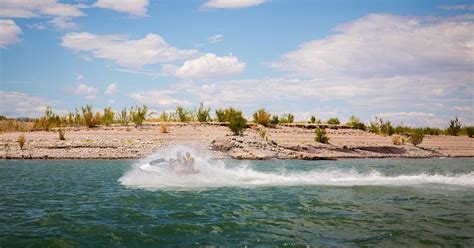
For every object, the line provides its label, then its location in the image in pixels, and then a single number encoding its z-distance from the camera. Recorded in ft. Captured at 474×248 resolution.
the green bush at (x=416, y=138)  149.28
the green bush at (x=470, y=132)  184.22
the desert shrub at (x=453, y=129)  188.72
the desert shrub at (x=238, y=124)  138.41
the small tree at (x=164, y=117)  172.04
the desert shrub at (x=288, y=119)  183.01
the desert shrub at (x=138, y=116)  150.61
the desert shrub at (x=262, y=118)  163.91
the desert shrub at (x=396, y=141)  147.34
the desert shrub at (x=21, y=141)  112.88
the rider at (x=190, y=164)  67.15
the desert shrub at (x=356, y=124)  179.49
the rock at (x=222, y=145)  118.52
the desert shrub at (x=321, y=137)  138.51
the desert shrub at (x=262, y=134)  135.11
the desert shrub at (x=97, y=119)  152.19
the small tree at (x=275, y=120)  169.68
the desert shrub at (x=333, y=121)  188.75
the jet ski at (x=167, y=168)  66.90
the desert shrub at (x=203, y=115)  168.55
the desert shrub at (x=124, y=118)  158.71
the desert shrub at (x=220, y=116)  167.84
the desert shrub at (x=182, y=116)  170.80
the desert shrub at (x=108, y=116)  156.37
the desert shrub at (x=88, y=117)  151.23
